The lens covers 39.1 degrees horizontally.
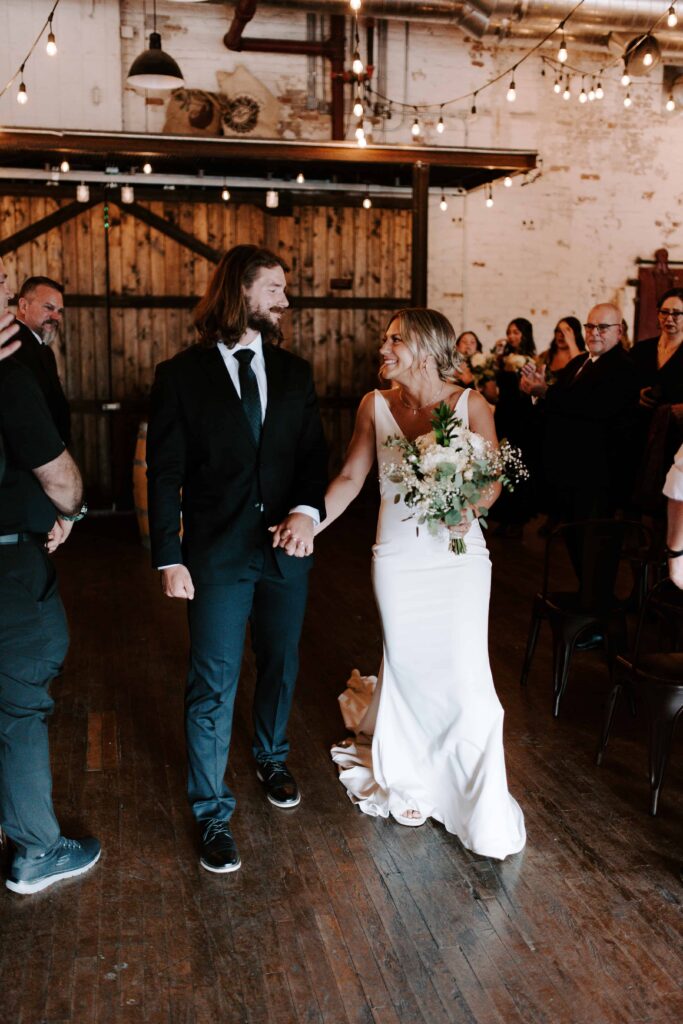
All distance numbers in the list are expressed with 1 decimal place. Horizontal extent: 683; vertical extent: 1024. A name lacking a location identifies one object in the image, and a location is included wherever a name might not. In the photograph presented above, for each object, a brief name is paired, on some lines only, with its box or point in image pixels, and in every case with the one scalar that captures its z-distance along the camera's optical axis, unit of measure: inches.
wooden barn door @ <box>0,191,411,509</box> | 354.0
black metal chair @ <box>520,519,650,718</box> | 166.4
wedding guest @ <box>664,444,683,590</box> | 103.1
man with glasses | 205.8
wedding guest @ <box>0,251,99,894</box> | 98.2
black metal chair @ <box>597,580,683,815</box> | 128.2
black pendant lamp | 274.4
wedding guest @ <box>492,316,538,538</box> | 315.9
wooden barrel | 305.7
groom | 113.8
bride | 122.4
